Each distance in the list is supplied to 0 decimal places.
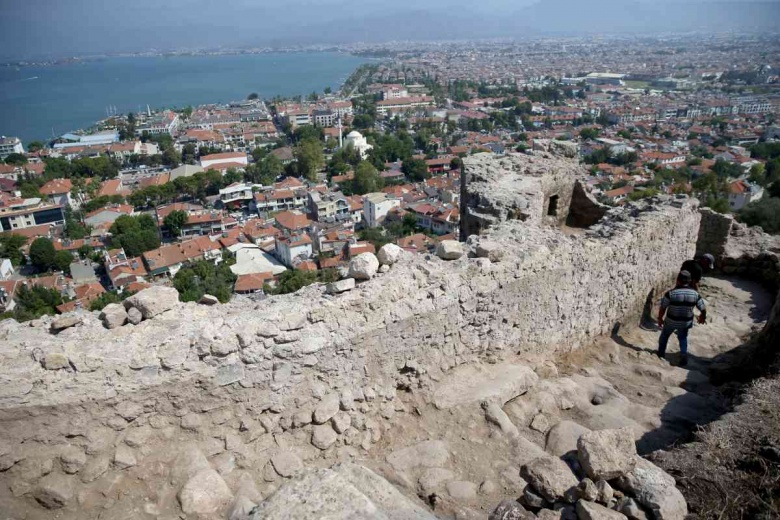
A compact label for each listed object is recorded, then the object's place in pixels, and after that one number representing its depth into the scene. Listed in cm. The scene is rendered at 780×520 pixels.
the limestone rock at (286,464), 352
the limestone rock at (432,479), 347
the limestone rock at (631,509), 274
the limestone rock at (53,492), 308
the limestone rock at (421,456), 369
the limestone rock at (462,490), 341
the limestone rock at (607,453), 307
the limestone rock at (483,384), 429
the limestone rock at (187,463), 328
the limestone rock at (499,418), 403
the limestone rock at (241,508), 302
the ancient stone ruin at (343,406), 309
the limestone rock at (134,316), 360
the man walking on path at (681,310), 560
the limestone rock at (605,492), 290
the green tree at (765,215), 1758
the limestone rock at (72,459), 318
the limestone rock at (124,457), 326
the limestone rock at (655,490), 273
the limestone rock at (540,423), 421
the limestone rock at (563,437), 395
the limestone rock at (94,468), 319
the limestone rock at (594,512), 269
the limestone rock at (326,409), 377
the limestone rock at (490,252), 482
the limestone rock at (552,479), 308
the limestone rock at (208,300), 404
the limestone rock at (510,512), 290
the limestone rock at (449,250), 475
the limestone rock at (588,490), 289
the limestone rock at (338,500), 270
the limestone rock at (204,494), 312
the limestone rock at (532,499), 310
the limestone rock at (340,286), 395
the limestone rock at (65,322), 349
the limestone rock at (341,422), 379
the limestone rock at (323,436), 371
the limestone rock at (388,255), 445
